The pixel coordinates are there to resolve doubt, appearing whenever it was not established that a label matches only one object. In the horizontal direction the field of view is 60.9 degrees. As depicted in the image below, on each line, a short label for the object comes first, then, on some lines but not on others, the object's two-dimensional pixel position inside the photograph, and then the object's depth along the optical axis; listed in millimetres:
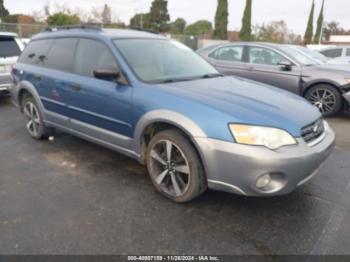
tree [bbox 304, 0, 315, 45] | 38000
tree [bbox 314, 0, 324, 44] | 37862
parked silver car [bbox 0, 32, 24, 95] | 6548
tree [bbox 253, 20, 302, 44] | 37375
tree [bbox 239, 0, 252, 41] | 28297
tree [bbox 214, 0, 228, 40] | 29358
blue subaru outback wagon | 2402
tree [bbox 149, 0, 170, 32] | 46500
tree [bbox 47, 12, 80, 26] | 22422
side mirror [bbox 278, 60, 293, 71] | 6297
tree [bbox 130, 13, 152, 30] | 45750
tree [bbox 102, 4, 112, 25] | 38969
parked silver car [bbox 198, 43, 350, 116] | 6045
